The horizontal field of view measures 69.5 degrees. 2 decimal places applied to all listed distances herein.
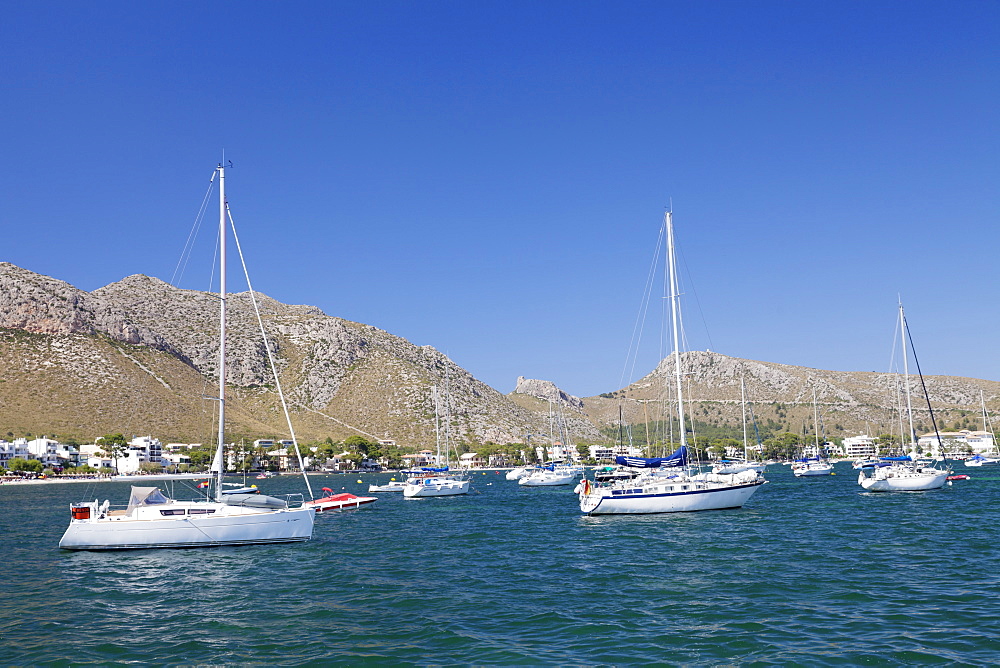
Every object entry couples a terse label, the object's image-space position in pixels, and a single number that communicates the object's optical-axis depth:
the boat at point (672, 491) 51.31
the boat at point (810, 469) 132.25
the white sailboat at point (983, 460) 166.62
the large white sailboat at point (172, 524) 35.50
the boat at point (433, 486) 88.81
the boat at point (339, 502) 70.69
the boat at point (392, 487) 104.10
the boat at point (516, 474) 133.88
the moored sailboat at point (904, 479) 72.44
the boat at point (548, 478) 114.19
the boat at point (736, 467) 119.41
